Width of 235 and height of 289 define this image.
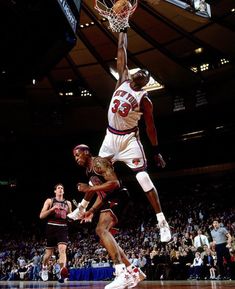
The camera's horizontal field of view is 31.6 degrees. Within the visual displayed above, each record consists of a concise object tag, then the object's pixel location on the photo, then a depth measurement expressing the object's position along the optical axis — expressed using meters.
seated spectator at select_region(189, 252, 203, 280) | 12.05
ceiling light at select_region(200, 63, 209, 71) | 20.35
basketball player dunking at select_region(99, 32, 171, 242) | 4.98
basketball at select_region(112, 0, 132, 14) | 6.09
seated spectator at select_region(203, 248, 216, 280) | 11.68
